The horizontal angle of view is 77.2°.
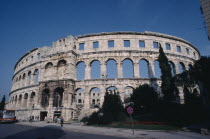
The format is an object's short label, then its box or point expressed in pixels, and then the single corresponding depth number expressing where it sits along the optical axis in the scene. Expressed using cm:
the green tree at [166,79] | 1962
